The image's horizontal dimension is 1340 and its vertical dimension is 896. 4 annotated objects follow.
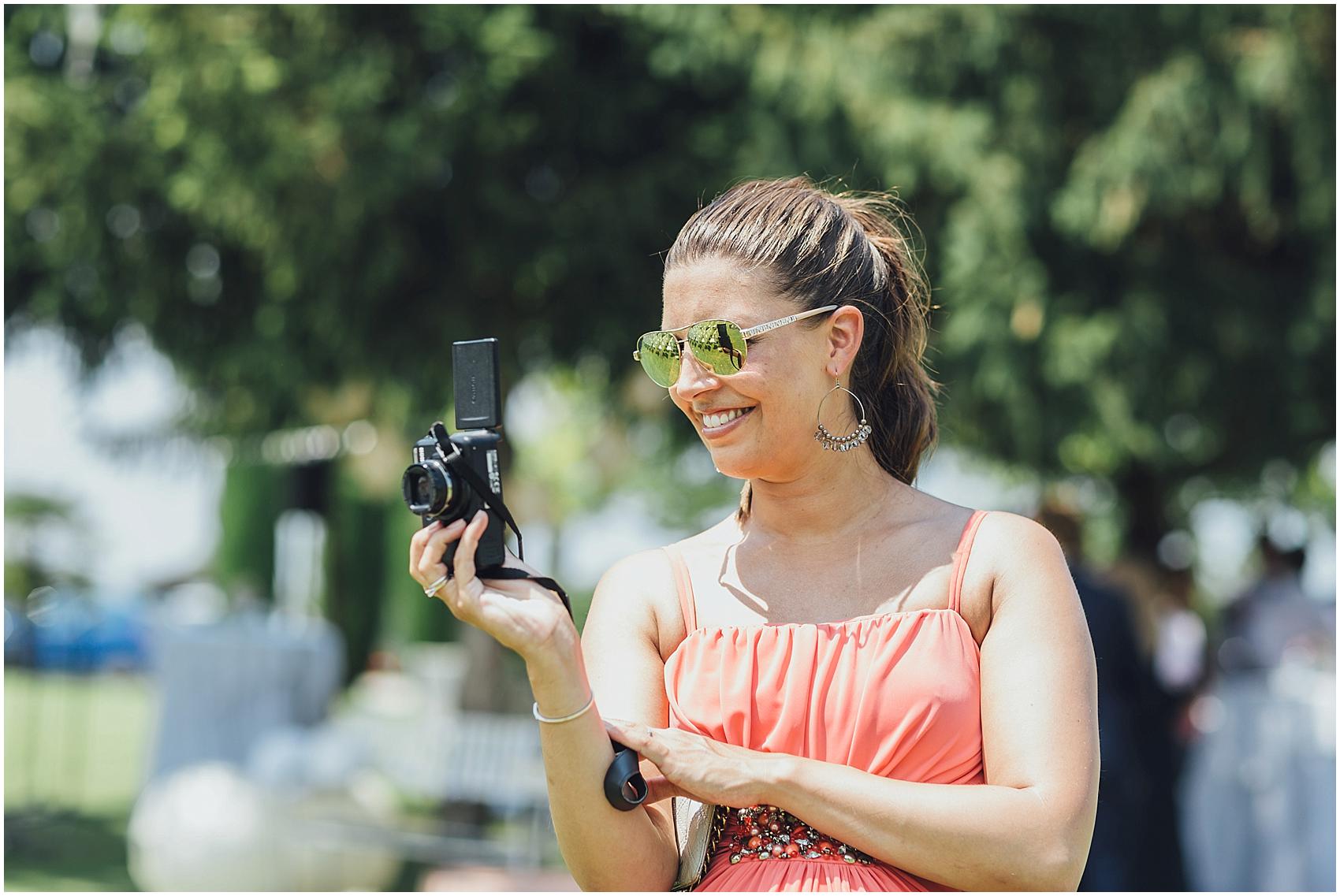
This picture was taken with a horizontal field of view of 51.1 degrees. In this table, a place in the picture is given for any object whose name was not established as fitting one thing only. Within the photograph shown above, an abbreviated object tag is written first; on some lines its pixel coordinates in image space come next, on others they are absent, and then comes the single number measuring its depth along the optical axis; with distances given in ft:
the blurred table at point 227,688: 30.81
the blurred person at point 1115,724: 21.35
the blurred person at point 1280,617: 28.94
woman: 5.84
